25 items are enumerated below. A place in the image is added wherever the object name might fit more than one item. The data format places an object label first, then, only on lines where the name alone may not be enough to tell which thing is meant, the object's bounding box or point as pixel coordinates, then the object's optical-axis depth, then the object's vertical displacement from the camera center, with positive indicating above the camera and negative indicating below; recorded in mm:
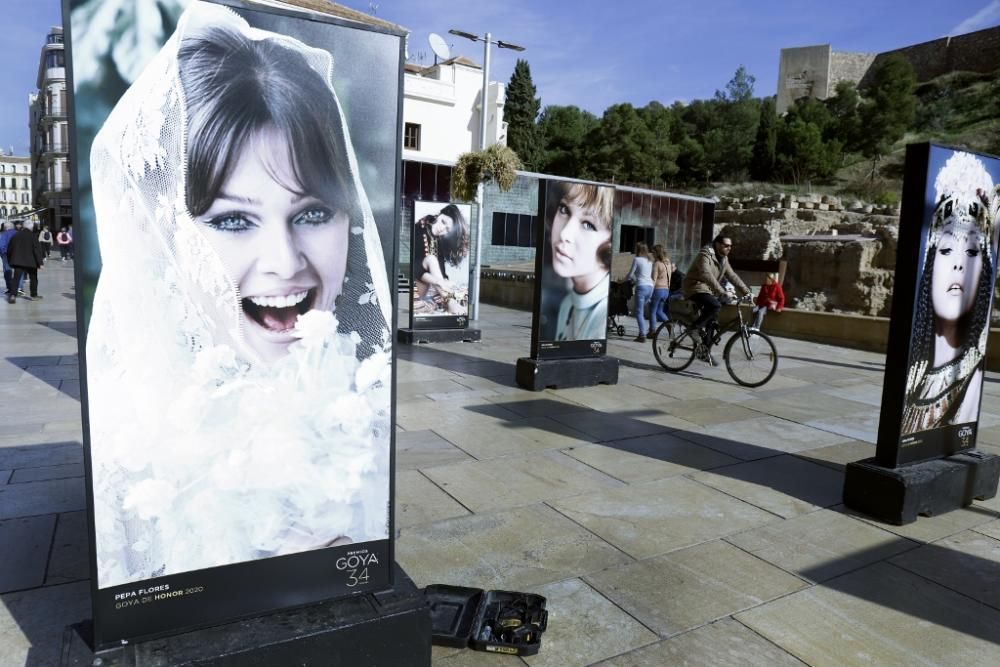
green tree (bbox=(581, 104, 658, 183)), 56688 +8645
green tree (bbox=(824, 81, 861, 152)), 60719 +13317
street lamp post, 13125 +3066
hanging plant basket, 12266 +1456
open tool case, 2824 -1501
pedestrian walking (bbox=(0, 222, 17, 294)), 15258 -420
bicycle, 8273 -1003
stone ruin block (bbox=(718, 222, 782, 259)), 22688 +869
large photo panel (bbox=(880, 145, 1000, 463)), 4070 -131
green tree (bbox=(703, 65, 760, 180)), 61375 +10918
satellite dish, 18766 +5418
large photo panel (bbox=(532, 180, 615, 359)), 7566 -117
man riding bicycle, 8500 -179
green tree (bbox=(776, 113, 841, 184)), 56875 +9378
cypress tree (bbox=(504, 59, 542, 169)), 58844 +11260
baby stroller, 12422 -656
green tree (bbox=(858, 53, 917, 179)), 59750 +13620
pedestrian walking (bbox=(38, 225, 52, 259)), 29919 -348
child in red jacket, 12438 -536
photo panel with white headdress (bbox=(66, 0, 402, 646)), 2004 -192
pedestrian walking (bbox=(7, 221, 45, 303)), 14578 -469
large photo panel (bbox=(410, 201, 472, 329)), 10875 -231
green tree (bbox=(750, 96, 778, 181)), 60000 +9795
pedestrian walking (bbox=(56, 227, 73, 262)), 31644 -546
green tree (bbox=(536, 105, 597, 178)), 61531 +10879
